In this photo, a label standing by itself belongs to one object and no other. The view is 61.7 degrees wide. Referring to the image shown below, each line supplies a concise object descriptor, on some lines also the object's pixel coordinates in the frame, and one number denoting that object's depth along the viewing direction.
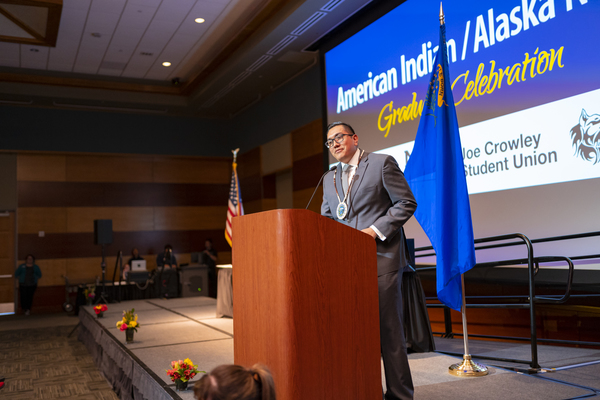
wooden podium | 1.81
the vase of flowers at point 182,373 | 2.79
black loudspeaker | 8.24
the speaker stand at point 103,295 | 8.12
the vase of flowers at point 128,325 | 4.38
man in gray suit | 2.17
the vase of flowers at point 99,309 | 6.12
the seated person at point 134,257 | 11.21
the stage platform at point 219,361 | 2.68
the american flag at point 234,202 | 7.82
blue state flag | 3.14
